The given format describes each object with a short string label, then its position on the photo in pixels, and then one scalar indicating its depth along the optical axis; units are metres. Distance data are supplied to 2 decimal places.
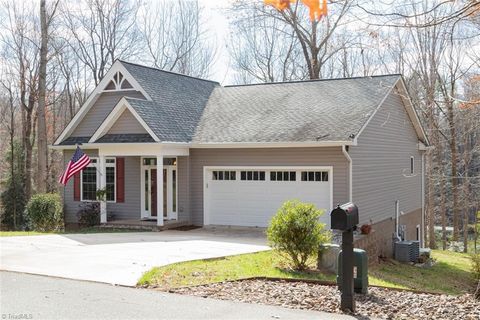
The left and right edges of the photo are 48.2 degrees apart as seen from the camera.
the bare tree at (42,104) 23.06
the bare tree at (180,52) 39.91
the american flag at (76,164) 17.59
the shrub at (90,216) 19.69
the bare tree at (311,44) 30.05
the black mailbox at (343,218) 7.18
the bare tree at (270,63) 37.21
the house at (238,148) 16.88
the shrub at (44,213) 18.67
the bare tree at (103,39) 38.75
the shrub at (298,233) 10.63
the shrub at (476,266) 9.27
